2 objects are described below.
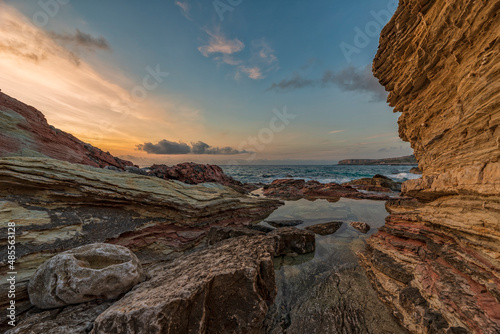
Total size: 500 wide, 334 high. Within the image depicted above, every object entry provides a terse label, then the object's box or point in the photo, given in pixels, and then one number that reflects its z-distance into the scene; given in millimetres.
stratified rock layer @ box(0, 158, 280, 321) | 5457
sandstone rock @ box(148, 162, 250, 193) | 24838
